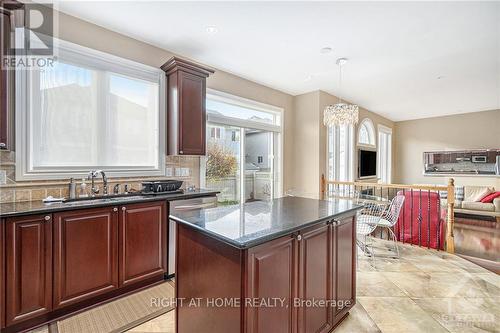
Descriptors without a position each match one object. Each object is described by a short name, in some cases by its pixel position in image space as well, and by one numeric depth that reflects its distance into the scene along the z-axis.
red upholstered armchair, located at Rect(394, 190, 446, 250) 3.97
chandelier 3.21
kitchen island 1.28
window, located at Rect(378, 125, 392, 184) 7.73
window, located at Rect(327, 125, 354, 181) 5.36
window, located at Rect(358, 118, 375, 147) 6.49
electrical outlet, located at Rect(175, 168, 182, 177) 3.38
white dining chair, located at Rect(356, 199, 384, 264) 3.31
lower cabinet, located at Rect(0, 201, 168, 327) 1.81
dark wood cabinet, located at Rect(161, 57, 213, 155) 3.06
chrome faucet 2.54
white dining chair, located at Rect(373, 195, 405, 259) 3.41
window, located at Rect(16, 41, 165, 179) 2.31
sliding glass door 3.88
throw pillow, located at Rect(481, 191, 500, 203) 5.78
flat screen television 6.19
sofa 5.64
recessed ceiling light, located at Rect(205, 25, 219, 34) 2.69
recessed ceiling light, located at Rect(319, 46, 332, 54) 3.15
